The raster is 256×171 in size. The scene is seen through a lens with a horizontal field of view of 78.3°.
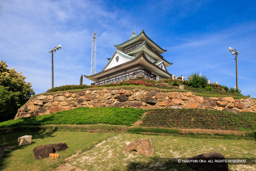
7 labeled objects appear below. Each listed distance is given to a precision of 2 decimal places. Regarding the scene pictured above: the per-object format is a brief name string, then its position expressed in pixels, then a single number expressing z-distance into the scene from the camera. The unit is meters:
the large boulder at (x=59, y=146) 6.90
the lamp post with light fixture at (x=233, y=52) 22.12
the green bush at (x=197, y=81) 18.75
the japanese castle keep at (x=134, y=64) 24.47
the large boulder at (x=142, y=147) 5.84
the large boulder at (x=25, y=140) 8.39
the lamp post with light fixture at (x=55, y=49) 24.36
